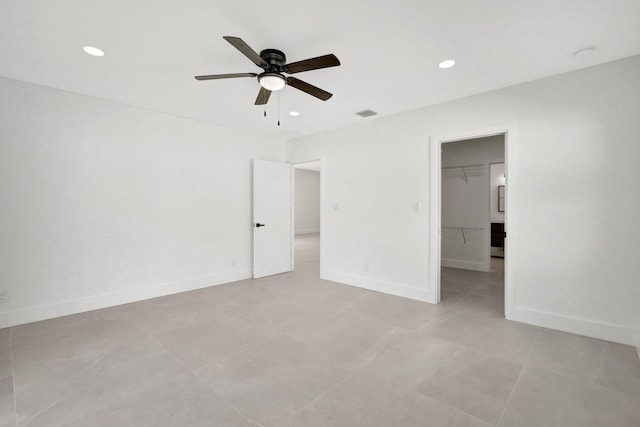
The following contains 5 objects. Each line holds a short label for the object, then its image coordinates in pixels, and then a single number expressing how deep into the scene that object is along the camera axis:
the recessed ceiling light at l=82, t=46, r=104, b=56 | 2.38
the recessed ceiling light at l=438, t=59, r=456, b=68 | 2.59
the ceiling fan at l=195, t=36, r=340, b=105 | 2.03
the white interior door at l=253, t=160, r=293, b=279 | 4.97
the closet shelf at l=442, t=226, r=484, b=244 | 5.55
